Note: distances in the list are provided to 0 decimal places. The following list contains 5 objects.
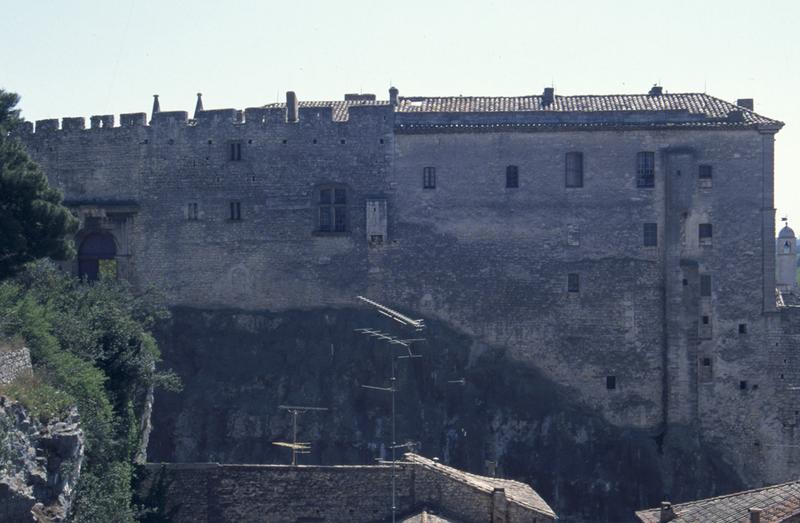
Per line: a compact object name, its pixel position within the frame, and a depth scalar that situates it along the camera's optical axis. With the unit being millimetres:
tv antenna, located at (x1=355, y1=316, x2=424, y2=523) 41403
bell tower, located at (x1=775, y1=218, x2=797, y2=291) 57750
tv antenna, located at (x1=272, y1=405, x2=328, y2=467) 39044
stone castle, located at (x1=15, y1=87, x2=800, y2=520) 43719
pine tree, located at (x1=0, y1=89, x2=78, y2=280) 33281
